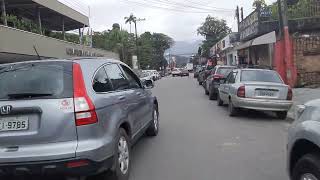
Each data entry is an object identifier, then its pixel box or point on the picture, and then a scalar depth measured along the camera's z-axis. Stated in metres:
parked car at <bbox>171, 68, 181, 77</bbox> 45.45
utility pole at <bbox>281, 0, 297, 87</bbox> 12.29
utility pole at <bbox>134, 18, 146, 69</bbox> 52.35
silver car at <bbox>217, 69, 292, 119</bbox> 7.16
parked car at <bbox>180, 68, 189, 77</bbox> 44.60
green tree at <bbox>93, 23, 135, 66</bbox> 41.36
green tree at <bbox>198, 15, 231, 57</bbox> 58.03
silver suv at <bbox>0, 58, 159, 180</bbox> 2.97
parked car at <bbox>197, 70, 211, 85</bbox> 18.04
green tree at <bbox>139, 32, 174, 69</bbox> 55.71
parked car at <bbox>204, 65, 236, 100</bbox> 11.05
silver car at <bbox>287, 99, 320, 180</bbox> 2.42
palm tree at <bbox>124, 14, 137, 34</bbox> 52.94
